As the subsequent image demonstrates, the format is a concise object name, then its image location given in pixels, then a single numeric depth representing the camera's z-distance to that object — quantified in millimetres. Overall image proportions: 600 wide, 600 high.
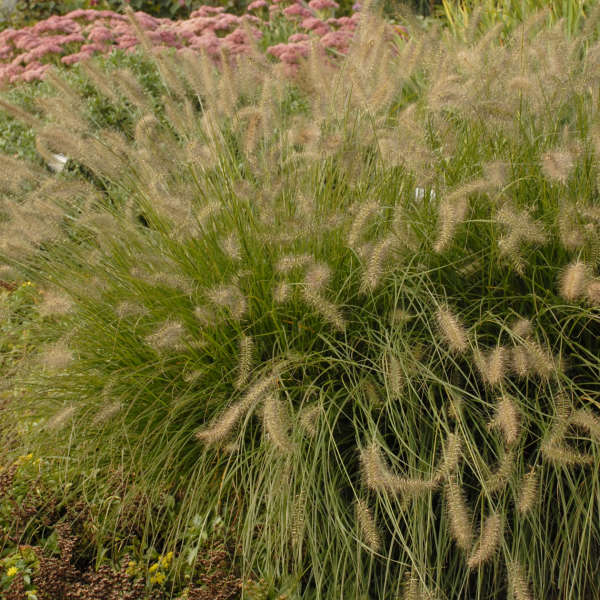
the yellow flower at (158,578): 2730
